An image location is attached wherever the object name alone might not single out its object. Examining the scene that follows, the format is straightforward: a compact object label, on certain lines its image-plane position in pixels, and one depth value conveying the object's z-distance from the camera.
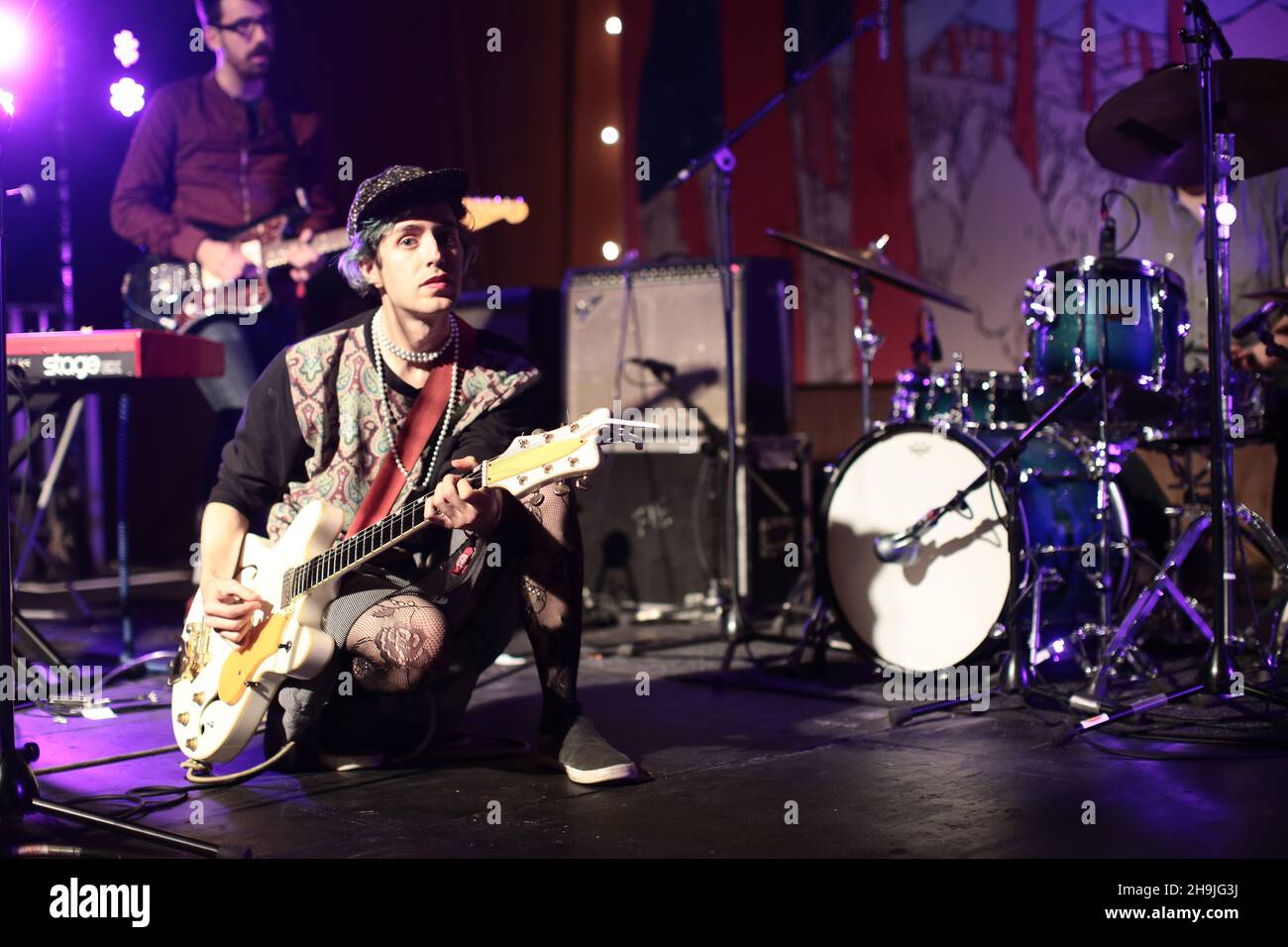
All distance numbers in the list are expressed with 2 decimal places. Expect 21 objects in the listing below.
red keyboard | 4.03
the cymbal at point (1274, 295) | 3.88
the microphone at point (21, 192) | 2.98
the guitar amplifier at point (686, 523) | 6.07
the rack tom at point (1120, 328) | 4.09
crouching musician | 3.17
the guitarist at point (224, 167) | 5.47
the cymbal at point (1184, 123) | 3.68
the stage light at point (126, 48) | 5.43
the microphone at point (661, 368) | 6.00
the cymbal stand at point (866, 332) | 4.83
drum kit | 3.93
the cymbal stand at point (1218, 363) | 3.31
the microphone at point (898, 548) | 4.34
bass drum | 4.26
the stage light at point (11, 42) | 2.73
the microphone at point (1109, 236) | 4.13
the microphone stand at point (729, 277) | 4.73
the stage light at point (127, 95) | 4.75
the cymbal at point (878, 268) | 4.48
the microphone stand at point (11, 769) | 2.64
